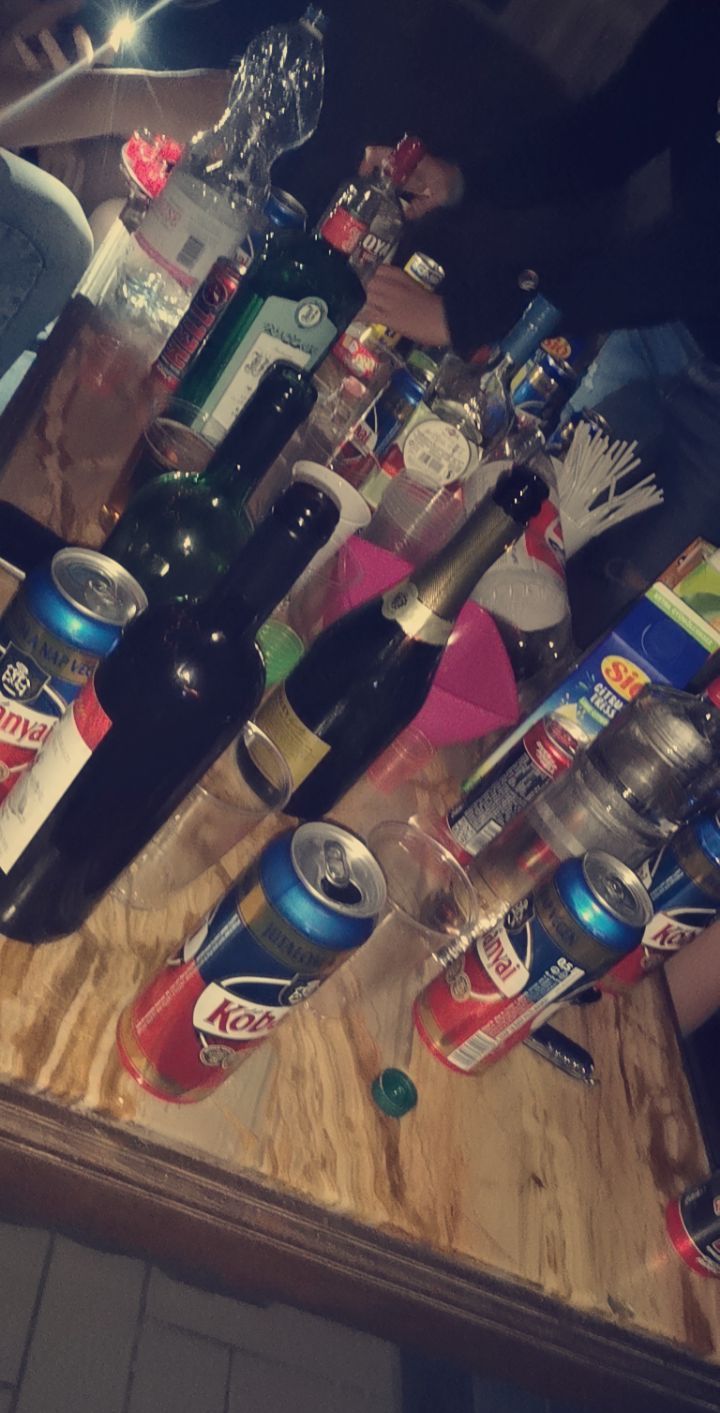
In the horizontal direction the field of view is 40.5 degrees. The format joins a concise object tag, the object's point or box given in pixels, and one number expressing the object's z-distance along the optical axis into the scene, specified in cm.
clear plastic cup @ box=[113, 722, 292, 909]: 76
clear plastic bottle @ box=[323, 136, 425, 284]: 151
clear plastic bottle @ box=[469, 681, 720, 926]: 95
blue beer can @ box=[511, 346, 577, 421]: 147
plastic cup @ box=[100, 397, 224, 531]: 107
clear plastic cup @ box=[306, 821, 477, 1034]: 86
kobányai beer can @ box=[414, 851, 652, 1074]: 78
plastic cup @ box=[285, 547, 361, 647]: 105
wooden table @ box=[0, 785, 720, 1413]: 69
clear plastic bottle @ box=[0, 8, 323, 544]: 110
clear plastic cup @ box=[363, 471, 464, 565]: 116
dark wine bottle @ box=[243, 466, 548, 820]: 88
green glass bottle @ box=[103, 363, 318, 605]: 93
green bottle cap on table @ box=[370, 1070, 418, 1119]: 82
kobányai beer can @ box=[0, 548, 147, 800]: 62
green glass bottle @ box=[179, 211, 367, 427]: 108
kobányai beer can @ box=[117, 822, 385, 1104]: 63
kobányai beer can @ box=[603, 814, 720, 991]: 100
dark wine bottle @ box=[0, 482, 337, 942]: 63
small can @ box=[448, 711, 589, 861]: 102
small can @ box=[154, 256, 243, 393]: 114
